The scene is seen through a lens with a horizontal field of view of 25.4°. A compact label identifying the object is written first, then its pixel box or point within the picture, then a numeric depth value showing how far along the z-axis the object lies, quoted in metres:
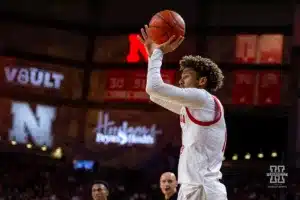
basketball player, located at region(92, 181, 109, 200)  9.02
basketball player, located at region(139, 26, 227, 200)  4.46
